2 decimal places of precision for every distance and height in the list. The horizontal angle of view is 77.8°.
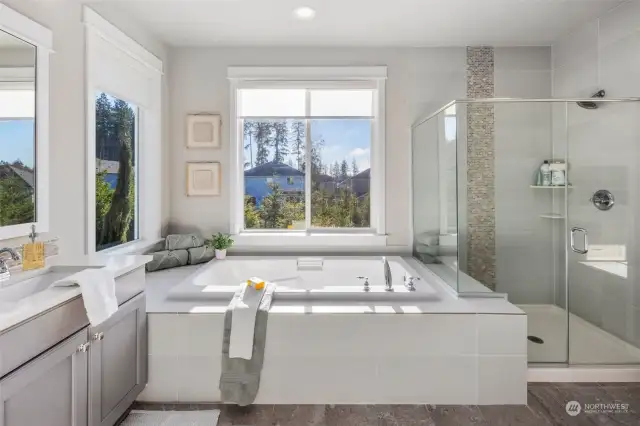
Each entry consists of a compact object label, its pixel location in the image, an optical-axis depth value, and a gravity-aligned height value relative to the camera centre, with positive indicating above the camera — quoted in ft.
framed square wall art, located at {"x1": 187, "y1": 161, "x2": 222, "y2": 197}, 12.29 +1.04
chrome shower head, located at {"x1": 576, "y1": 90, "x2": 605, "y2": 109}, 9.78 +2.66
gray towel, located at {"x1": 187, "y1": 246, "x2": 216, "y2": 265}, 11.35 -1.24
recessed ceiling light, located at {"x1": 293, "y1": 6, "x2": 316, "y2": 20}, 9.62 +4.94
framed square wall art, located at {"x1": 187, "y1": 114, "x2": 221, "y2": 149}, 12.23 +2.53
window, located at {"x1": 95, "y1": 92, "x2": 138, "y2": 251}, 9.61 +1.04
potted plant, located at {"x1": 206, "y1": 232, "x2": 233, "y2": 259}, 11.70 -0.96
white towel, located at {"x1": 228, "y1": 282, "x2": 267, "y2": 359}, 7.09 -2.08
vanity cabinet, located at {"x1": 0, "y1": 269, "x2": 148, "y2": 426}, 4.23 -2.00
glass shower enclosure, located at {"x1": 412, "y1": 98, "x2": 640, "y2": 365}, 9.18 -0.03
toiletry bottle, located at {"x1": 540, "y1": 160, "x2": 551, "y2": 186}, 10.86 +1.08
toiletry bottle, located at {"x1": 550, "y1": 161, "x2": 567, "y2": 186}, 10.38 +1.03
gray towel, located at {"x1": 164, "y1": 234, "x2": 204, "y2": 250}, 11.33 -0.87
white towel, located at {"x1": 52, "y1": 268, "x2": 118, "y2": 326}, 5.25 -1.10
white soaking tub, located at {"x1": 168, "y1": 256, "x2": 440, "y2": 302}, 10.69 -1.66
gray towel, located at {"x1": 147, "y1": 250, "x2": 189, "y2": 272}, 10.75 -1.32
